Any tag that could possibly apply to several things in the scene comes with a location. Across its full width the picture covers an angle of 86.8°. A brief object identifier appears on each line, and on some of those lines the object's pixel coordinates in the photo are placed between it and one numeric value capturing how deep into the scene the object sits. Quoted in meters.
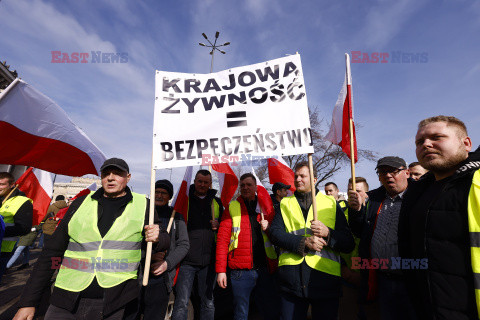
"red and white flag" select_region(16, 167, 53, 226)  5.16
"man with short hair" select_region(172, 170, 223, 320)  3.45
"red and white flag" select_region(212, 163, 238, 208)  3.94
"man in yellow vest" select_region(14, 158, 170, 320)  2.14
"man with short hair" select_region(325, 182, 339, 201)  6.08
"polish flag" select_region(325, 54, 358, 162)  3.21
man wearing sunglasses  2.47
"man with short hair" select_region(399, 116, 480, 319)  1.40
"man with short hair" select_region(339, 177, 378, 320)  3.15
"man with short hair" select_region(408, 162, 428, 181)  4.13
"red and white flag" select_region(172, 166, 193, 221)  3.75
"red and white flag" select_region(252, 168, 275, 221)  3.71
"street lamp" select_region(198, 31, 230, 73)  13.73
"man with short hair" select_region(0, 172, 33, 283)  3.66
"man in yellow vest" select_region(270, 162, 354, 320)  2.44
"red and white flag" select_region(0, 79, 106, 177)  2.90
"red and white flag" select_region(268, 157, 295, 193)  4.78
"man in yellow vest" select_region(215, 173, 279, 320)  3.29
